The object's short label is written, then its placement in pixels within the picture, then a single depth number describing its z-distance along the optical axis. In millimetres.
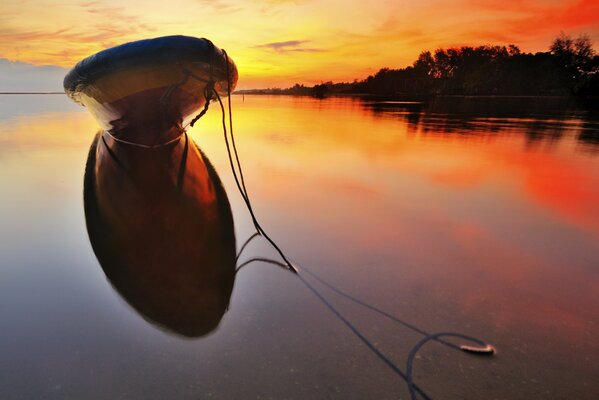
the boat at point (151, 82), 3729
